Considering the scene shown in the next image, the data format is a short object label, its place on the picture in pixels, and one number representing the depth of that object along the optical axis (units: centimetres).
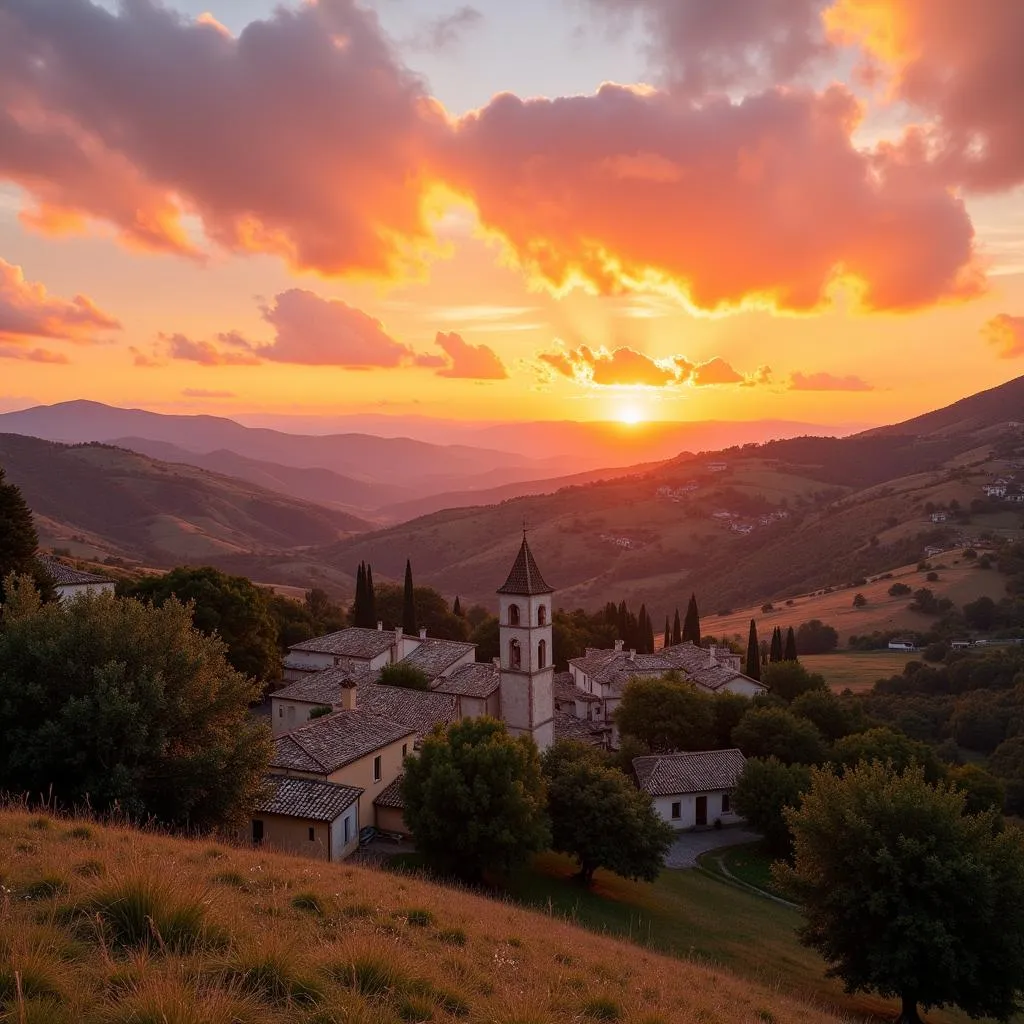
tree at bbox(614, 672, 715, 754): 5497
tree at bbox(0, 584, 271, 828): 1980
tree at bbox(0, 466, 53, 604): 3581
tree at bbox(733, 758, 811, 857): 4266
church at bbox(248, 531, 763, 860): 2956
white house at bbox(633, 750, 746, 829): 4766
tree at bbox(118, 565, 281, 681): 5278
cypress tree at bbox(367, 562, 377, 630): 7250
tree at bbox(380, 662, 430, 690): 5088
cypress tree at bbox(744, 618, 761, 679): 7300
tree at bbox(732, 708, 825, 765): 5144
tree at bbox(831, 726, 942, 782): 4675
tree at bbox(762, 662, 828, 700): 6975
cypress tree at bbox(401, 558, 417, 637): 7088
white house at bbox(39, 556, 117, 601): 5109
